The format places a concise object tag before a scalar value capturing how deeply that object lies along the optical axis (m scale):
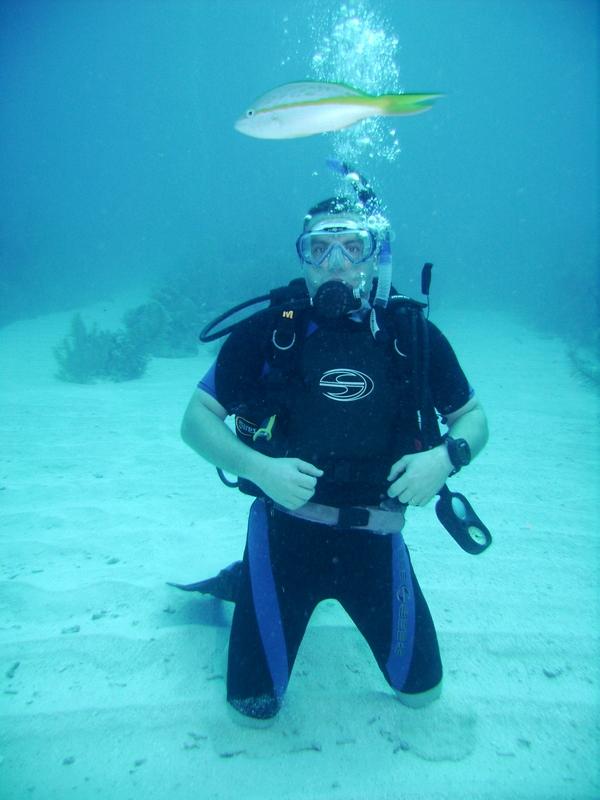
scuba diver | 2.17
